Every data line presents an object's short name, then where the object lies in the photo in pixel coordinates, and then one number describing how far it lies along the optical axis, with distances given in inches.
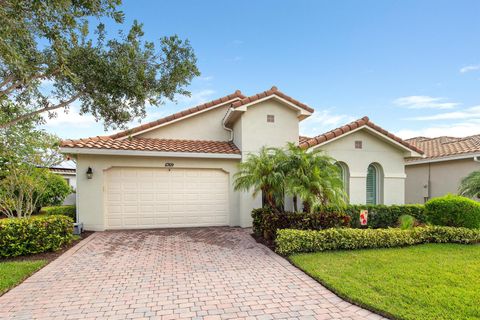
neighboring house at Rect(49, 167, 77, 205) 772.6
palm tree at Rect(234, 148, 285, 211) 328.5
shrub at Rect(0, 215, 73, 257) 275.9
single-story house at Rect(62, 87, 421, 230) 422.3
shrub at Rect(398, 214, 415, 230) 366.9
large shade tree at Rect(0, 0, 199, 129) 225.5
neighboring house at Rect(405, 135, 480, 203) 533.0
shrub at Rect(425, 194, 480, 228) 353.1
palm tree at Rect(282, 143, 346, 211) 316.7
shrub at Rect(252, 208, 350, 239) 331.0
